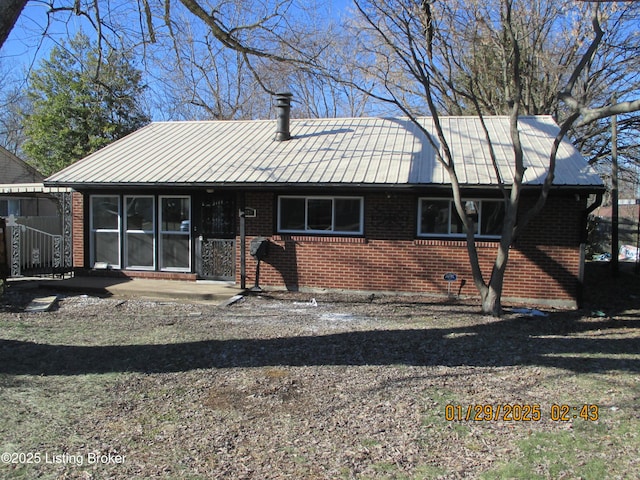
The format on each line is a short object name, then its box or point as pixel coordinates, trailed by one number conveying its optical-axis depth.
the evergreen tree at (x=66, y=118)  24.84
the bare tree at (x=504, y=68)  8.13
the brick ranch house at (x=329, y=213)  10.09
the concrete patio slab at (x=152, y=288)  10.20
